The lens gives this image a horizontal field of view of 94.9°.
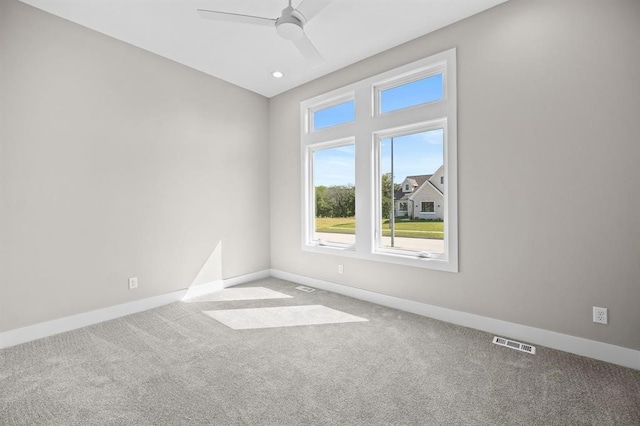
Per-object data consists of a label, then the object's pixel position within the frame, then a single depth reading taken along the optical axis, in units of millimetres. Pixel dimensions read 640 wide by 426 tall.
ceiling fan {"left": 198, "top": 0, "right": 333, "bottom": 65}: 2162
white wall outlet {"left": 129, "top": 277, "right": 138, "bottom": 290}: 3227
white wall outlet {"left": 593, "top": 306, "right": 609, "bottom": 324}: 2217
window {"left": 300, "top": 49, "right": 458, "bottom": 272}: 3031
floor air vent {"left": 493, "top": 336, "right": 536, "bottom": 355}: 2371
